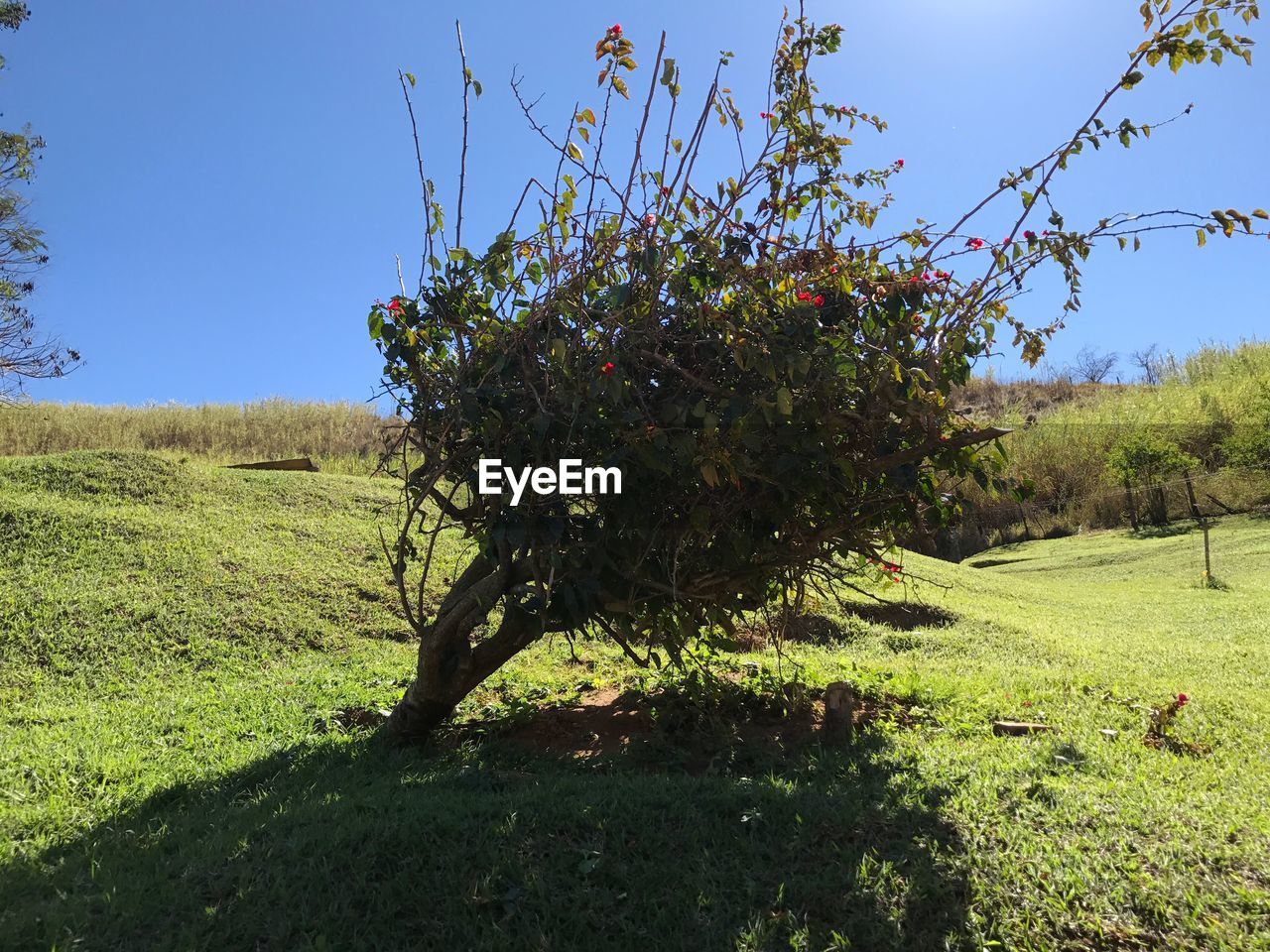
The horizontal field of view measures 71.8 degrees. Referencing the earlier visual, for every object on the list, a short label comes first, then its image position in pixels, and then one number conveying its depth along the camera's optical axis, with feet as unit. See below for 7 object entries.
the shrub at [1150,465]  78.69
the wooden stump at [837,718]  15.39
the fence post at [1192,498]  76.29
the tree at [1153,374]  118.94
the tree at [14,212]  46.83
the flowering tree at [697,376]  11.76
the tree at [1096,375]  148.05
